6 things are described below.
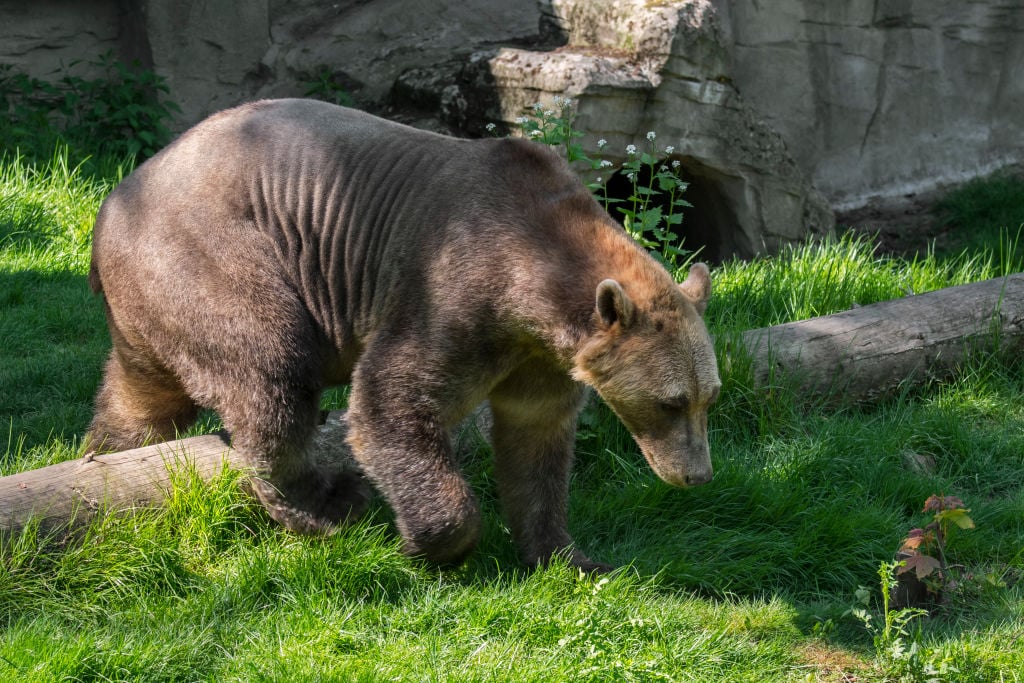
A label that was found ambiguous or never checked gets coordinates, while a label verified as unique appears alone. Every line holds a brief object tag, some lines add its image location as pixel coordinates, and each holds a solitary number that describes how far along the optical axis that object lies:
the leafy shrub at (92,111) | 19.70
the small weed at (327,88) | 21.36
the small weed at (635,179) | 13.75
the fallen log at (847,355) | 9.61
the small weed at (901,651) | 8.52
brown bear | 9.16
